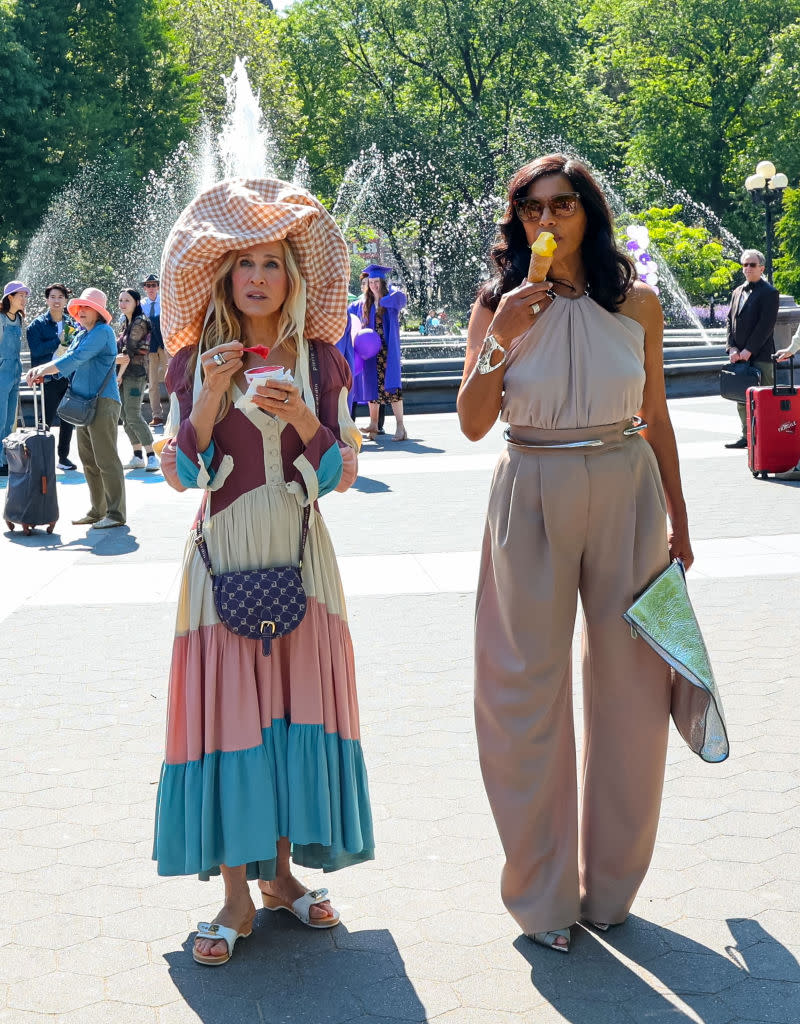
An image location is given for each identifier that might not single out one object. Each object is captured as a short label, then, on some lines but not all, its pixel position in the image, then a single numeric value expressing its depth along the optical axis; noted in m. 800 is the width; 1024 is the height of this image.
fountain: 29.62
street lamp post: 27.19
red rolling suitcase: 10.61
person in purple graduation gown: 13.73
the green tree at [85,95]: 37.66
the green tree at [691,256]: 36.34
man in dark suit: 12.09
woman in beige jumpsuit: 3.04
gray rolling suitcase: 9.17
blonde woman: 3.05
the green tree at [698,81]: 46.78
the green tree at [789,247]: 38.50
